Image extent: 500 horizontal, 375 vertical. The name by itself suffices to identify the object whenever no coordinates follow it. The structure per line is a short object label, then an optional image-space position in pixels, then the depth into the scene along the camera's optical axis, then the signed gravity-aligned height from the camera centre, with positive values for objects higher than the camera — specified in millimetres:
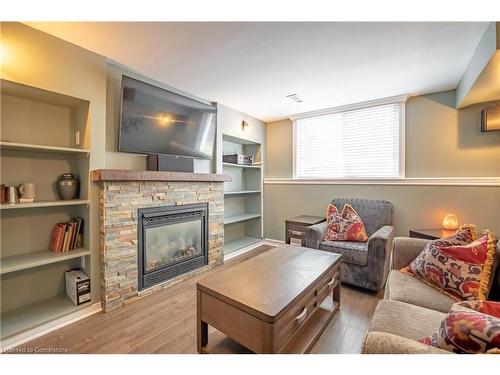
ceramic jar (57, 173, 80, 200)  1861 +6
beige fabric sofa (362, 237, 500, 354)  737 -655
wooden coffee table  1124 -636
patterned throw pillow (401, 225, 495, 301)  1298 -474
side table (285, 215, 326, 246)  3008 -558
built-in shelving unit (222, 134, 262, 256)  3730 -180
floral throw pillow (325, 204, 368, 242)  2561 -448
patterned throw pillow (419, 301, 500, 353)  636 -437
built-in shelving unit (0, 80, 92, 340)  1658 -118
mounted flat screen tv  2097 +713
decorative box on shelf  1827 -848
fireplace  2176 -595
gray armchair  2158 -633
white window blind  2959 +666
